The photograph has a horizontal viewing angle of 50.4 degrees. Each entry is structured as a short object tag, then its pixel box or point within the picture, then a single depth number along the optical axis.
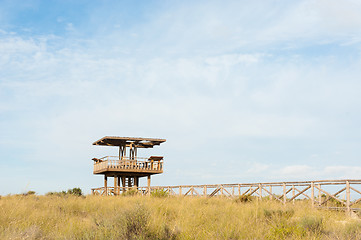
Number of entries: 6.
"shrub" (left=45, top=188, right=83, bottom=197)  32.54
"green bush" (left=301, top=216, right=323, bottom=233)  9.69
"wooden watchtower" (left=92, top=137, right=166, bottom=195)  33.94
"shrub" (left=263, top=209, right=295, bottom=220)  11.40
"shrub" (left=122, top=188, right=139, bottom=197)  27.43
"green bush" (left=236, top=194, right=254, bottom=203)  18.45
